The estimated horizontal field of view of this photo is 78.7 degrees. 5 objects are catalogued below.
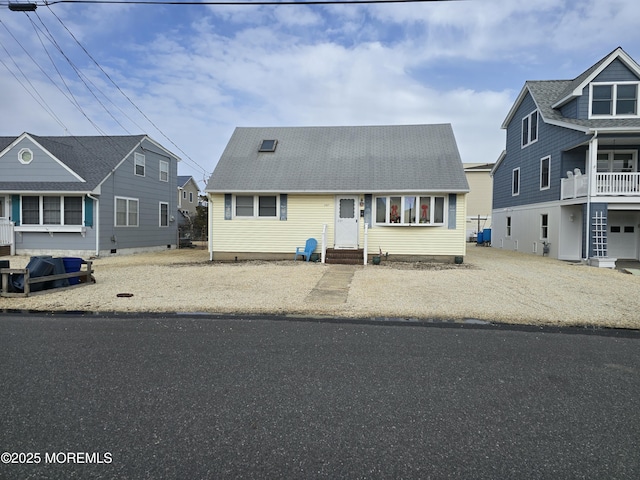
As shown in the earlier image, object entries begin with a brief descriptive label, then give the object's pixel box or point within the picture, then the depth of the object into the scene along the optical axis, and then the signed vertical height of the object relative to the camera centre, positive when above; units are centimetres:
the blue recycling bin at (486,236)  2756 -35
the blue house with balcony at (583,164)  1464 +302
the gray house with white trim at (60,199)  1659 +122
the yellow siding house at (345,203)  1486 +105
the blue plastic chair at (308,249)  1499 -76
